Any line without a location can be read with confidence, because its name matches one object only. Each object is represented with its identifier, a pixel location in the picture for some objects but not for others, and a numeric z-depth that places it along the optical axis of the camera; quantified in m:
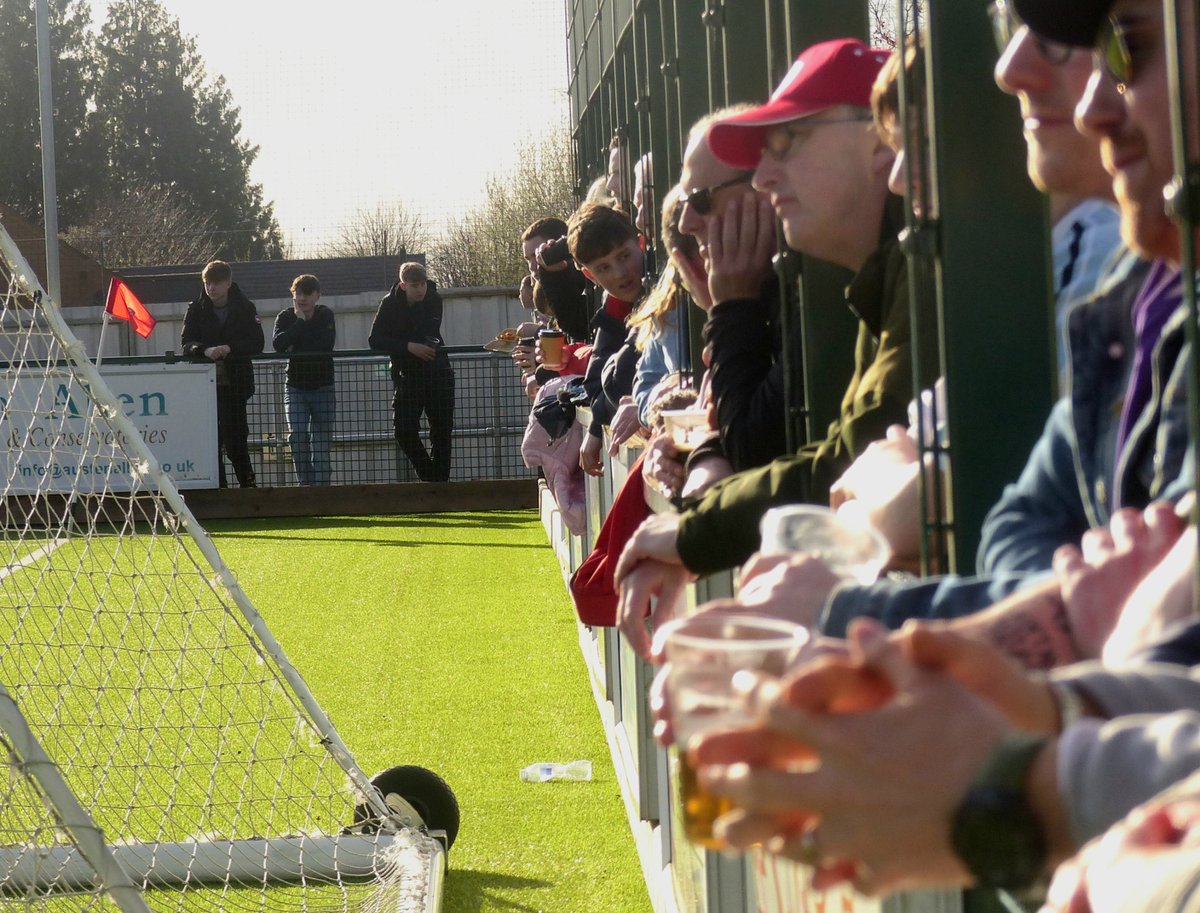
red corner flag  14.56
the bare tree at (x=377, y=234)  56.31
